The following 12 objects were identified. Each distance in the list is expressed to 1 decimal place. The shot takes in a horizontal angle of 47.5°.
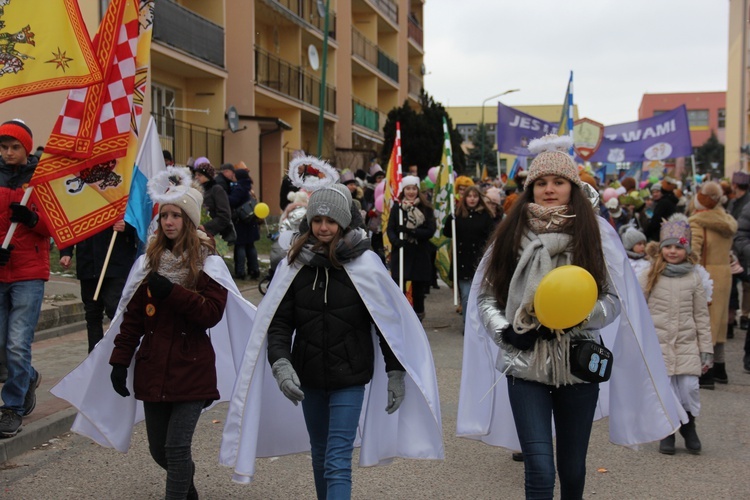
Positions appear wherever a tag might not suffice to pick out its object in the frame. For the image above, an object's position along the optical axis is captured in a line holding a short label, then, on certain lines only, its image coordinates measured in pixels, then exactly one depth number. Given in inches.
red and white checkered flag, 254.8
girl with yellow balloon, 148.2
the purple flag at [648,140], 855.1
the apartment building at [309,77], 1064.2
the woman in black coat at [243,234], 603.6
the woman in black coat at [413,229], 468.8
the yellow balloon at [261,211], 587.2
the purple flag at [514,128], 815.7
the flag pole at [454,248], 456.1
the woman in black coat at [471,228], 448.8
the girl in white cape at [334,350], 162.9
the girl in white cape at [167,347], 174.6
